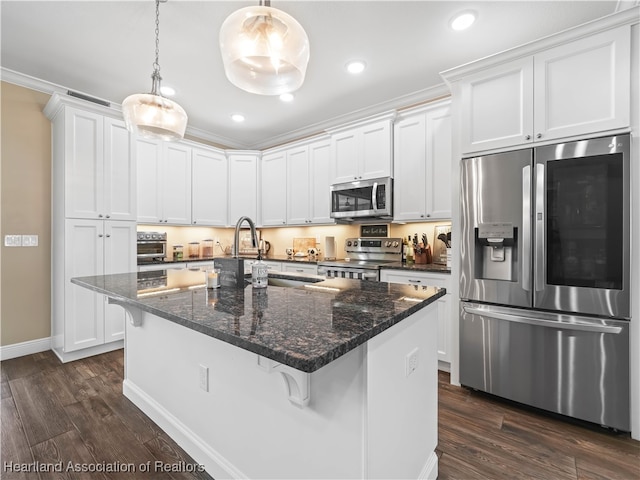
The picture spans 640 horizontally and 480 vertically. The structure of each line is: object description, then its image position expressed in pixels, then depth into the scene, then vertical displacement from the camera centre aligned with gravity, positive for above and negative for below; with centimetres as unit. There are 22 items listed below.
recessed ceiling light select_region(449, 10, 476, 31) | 225 +165
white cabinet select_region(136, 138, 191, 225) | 383 +74
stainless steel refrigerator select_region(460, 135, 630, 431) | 194 -27
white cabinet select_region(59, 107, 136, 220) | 311 +78
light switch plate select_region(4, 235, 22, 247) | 311 -3
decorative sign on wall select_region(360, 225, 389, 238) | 383 +10
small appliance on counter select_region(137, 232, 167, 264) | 383 -11
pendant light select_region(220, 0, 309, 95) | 128 +85
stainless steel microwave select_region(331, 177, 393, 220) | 349 +47
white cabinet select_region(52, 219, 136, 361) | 308 -54
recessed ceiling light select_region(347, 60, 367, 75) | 286 +164
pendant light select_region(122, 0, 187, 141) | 189 +78
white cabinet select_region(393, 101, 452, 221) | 315 +80
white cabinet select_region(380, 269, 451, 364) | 282 -64
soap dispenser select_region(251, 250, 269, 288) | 165 -20
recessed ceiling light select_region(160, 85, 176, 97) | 329 +162
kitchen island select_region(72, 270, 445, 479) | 97 -59
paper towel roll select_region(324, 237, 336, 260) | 428 -14
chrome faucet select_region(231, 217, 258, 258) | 161 +0
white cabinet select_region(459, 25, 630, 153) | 196 +102
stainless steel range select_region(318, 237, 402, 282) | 329 -25
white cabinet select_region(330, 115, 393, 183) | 352 +106
